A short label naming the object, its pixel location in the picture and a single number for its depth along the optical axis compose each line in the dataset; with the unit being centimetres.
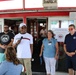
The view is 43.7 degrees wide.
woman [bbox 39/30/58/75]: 275
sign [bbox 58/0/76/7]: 316
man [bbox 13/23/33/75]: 261
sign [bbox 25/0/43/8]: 326
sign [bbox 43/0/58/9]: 308
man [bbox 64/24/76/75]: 264
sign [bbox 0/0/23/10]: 332
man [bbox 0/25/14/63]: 268
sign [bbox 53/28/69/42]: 320
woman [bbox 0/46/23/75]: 153
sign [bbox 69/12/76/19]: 311
